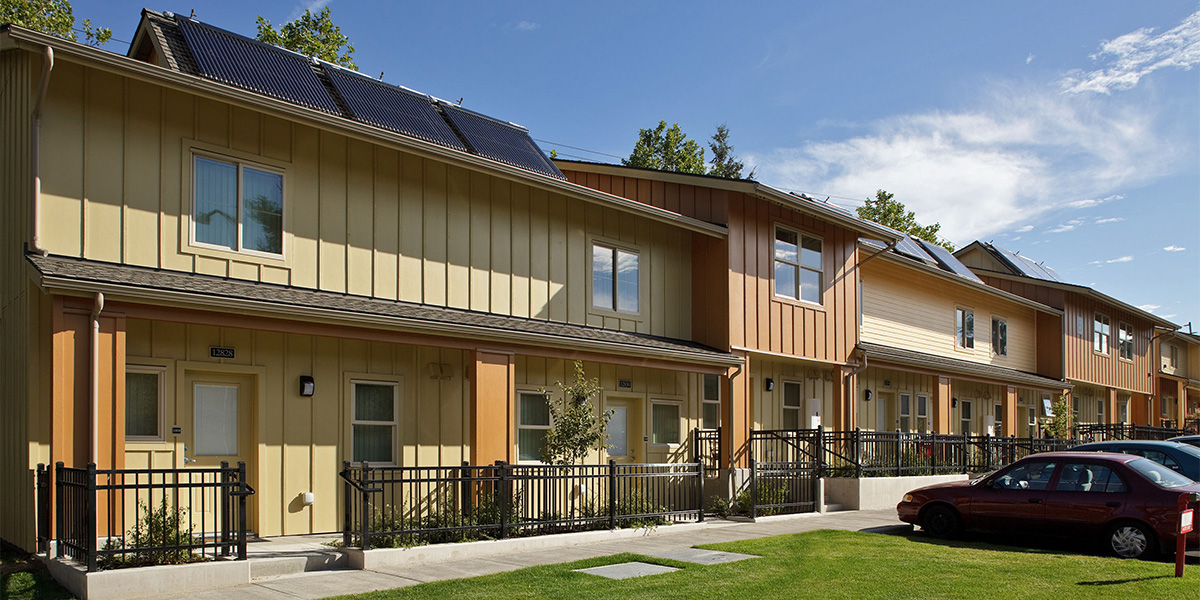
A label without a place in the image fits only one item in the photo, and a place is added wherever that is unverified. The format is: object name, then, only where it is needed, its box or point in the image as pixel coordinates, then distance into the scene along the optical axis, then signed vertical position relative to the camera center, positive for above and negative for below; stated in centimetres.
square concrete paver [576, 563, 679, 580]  1072 -257
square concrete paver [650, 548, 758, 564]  1180 -265
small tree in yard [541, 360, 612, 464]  1460 -132
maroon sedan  1234 -218
